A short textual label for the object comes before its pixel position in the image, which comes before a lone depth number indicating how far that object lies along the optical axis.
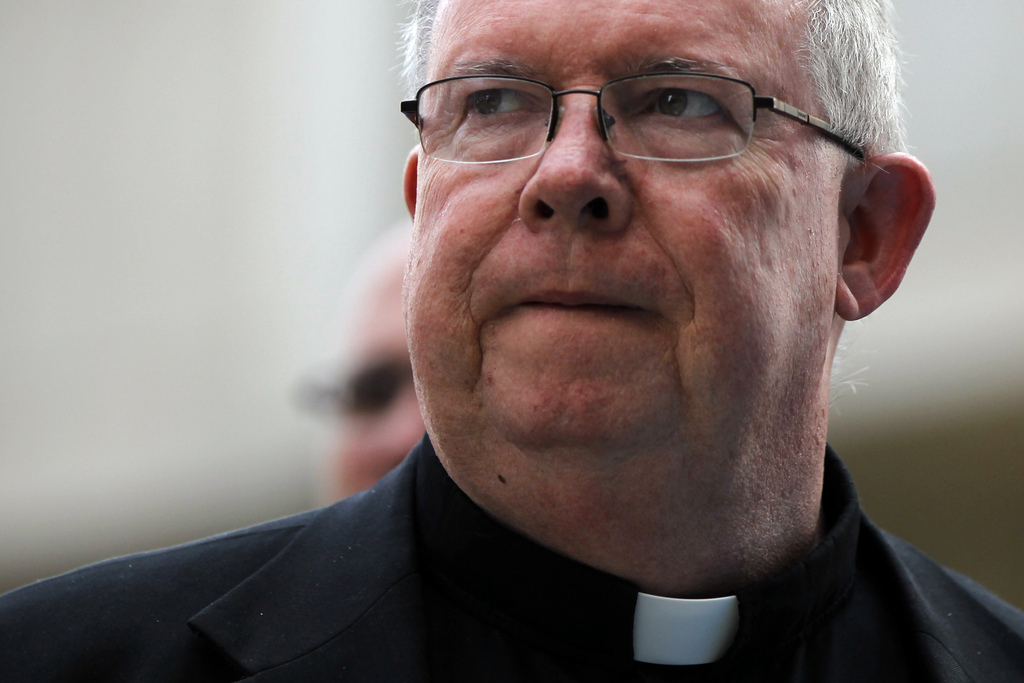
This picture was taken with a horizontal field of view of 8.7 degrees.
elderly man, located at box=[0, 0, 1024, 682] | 2.12
